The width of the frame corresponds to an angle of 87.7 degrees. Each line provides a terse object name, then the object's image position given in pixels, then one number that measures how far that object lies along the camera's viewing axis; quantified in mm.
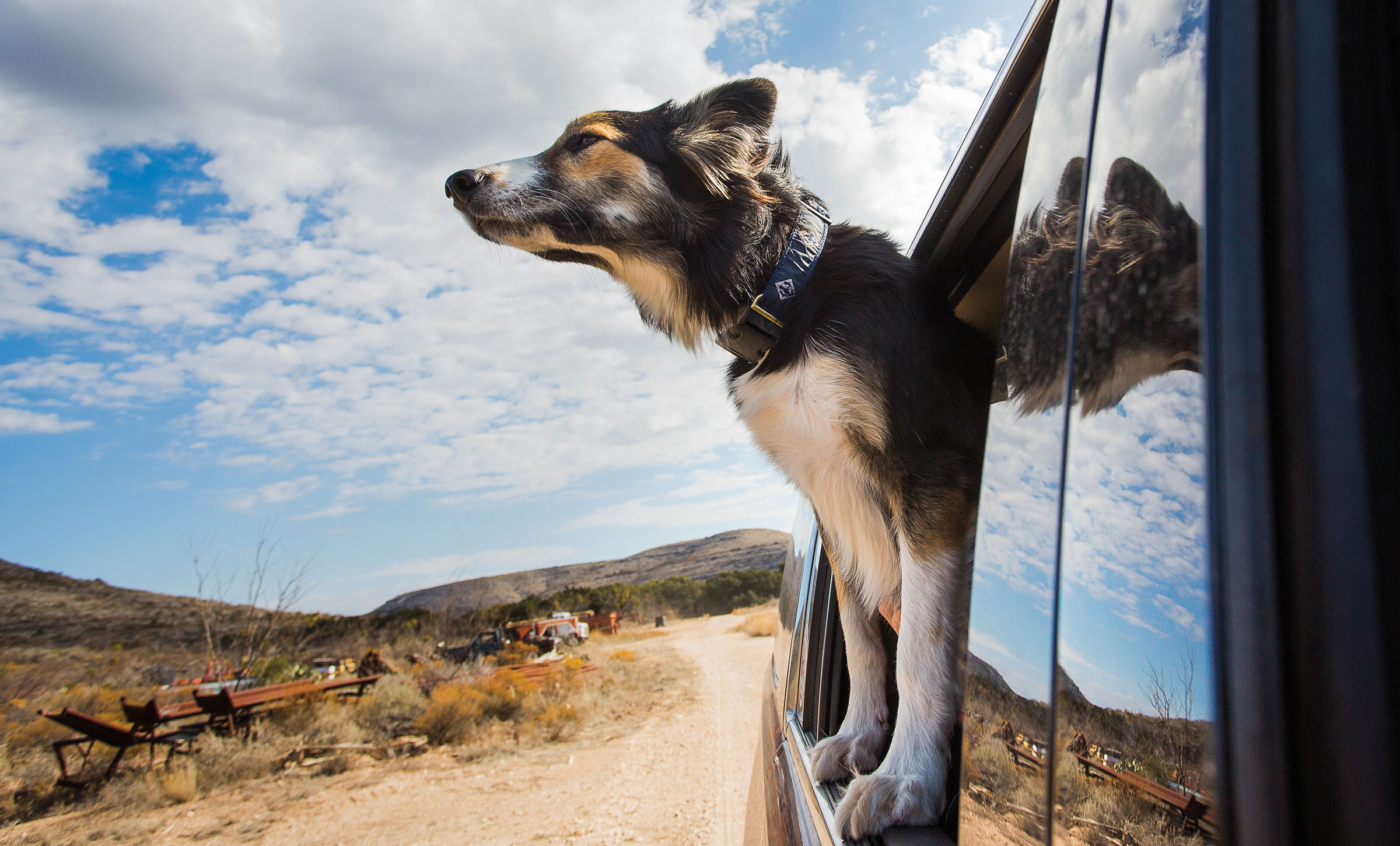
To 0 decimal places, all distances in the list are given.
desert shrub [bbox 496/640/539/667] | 19938
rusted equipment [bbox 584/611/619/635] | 30578
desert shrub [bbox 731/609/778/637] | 25641
